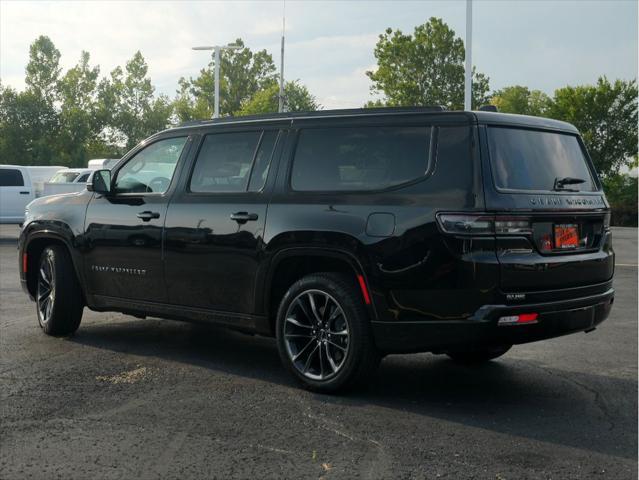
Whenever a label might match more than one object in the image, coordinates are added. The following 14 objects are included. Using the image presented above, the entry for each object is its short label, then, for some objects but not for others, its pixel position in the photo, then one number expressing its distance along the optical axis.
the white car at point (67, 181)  26.28
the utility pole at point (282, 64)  33.09
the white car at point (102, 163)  35.91
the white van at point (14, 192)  22.83
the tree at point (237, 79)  88.12
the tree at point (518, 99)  86.07
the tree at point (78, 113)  69.50
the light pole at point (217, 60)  38.88
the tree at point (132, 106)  75.38
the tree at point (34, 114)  65.75
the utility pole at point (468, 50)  28.11
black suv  5.19
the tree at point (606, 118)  55.38
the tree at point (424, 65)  62.31
